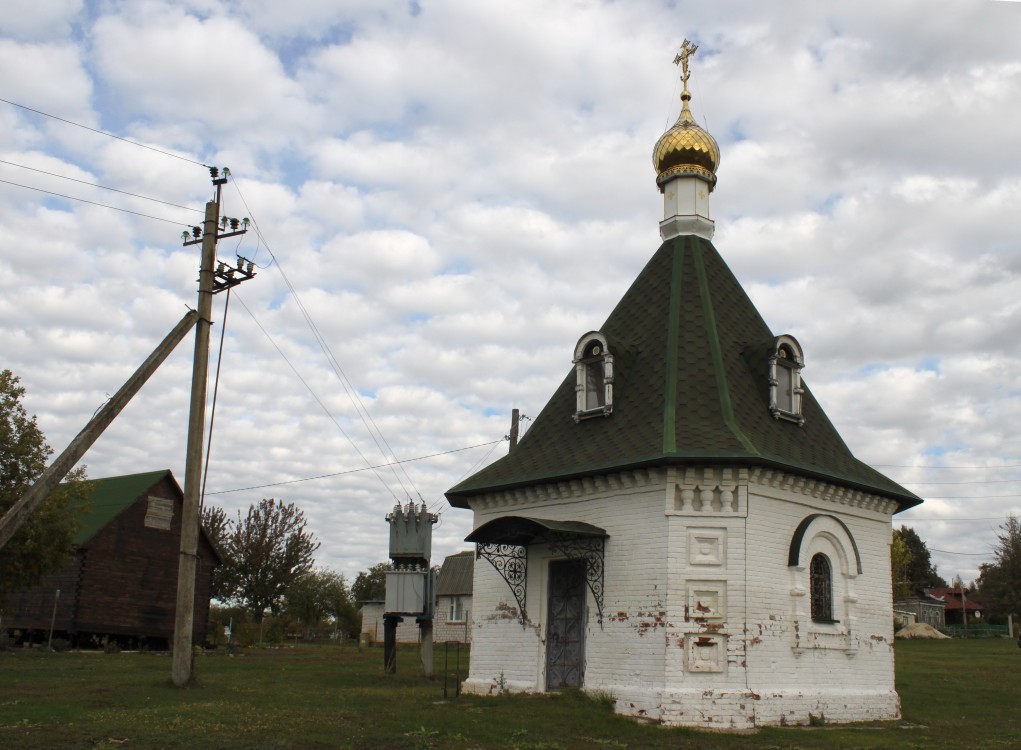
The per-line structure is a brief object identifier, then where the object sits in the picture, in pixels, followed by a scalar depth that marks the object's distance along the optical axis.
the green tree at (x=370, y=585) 73.50
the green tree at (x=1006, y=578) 53.81
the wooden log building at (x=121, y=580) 30.28
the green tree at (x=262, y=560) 48.88
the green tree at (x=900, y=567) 56.78
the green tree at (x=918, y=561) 83.19
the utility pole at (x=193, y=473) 15.63
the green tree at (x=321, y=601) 52.38
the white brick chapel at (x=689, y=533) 14.45
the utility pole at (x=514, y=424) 31.66
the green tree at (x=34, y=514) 21.55
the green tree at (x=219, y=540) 48.25
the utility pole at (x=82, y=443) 11.89
